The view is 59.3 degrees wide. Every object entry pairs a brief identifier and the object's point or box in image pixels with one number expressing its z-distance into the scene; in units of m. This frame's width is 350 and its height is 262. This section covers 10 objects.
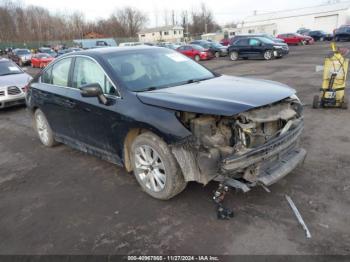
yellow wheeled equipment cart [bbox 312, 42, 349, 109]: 7.16
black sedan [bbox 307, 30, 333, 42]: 42.72
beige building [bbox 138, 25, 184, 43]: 82.61
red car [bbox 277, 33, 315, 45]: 36.41
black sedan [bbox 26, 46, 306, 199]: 3.06
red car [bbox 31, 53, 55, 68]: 25.14
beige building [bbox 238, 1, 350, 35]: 54.72
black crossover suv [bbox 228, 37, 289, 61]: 21.64
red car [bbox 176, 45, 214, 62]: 24.86
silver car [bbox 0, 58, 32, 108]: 9.08
